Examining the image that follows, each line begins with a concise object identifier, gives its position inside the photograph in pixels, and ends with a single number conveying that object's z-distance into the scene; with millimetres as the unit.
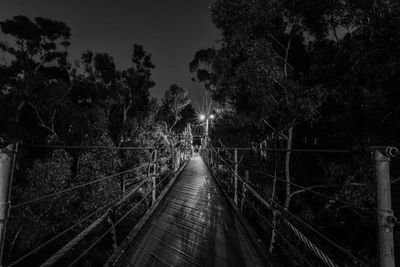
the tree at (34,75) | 16250
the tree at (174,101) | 28250
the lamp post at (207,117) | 23845
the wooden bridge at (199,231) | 1338
